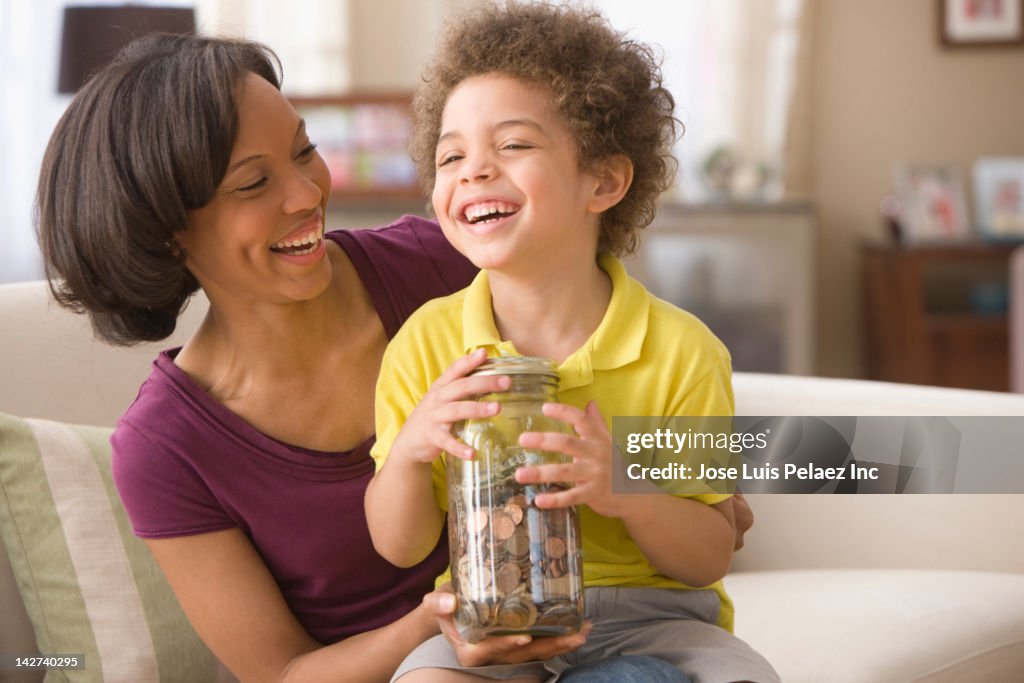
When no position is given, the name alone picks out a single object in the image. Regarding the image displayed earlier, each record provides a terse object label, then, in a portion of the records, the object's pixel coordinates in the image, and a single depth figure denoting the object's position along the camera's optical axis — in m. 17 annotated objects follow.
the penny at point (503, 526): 1.75
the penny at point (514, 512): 1.76
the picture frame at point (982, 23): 6.55
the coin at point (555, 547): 1.76
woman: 2.00
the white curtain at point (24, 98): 5.62
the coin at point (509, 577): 1.75
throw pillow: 2.18
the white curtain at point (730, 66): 6.46
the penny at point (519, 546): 1.75
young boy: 1.85
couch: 2.19
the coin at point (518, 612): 1.76
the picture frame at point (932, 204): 6.30
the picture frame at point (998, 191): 6.34
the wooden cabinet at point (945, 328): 5.96
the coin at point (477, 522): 1.76
